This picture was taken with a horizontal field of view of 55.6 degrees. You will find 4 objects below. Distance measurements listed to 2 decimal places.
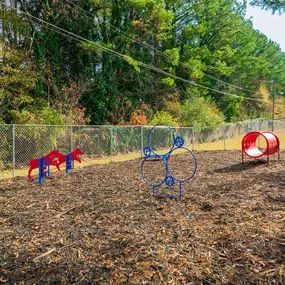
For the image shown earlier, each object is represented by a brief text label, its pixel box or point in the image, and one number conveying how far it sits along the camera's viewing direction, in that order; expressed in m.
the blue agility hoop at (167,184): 5.25
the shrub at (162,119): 18.00
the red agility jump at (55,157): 7.51
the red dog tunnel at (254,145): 9.86
